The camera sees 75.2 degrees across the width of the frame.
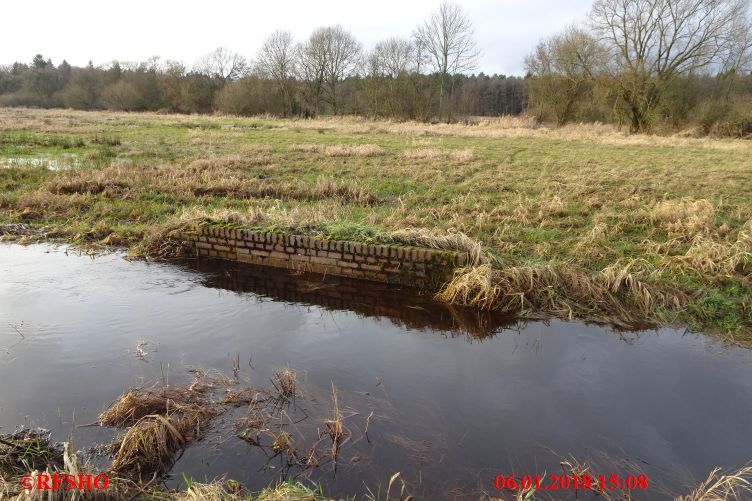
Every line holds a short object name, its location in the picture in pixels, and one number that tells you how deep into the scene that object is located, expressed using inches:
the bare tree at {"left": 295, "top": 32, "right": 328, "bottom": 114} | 1966.0
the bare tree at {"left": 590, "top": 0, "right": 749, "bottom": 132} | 1182.3
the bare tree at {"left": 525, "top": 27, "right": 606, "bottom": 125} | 1305.4
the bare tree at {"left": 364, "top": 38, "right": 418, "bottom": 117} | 1779.0
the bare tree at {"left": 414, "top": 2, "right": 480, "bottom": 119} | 1761.8
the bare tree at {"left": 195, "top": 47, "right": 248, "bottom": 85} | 2310.5
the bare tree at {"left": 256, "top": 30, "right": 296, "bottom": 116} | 2025.1
